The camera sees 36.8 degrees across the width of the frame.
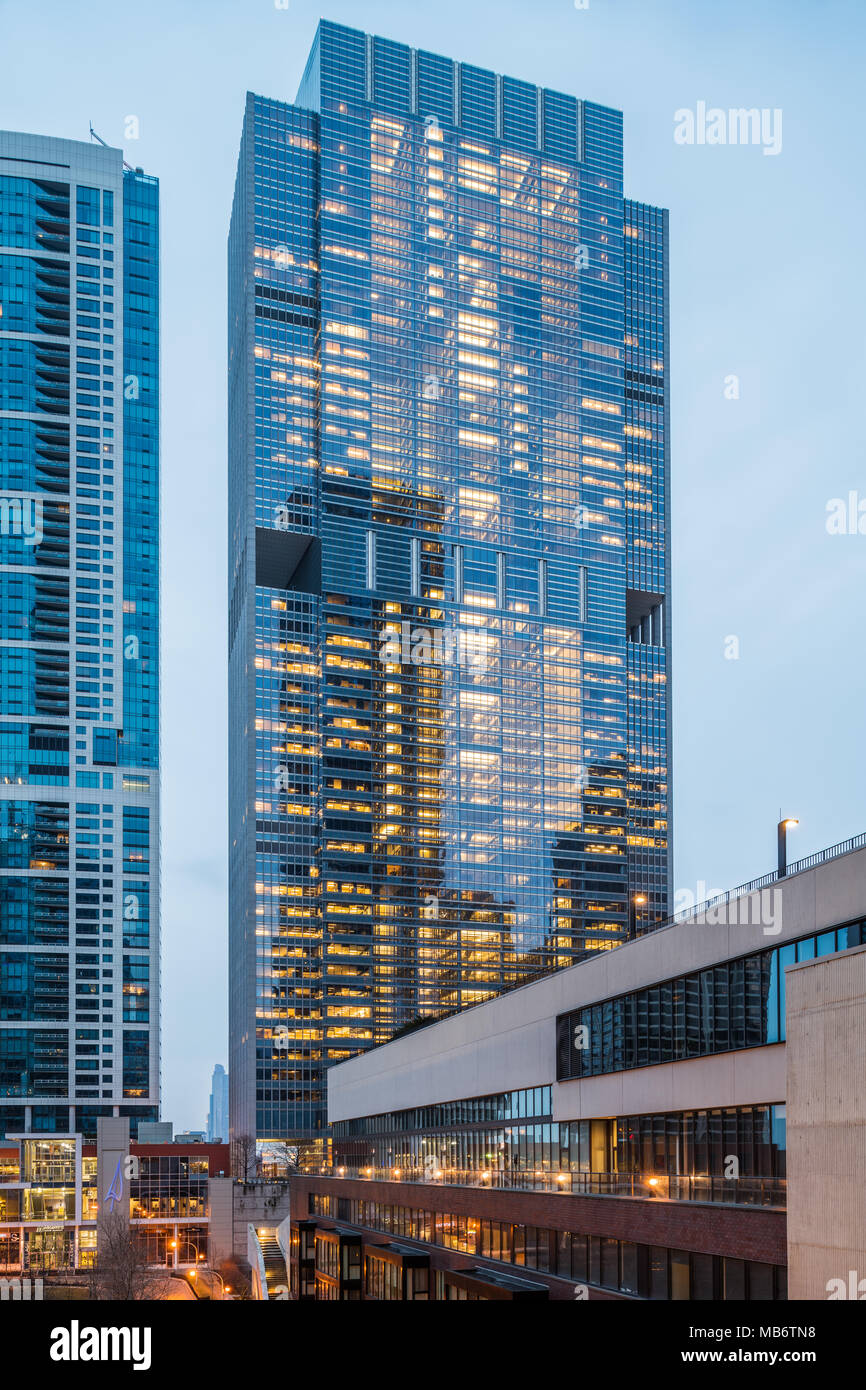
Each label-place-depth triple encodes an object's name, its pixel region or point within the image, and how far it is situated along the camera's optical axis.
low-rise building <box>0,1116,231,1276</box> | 124.94
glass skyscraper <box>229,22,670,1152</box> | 189.00
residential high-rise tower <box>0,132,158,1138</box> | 193.12
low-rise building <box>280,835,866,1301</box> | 23.50
